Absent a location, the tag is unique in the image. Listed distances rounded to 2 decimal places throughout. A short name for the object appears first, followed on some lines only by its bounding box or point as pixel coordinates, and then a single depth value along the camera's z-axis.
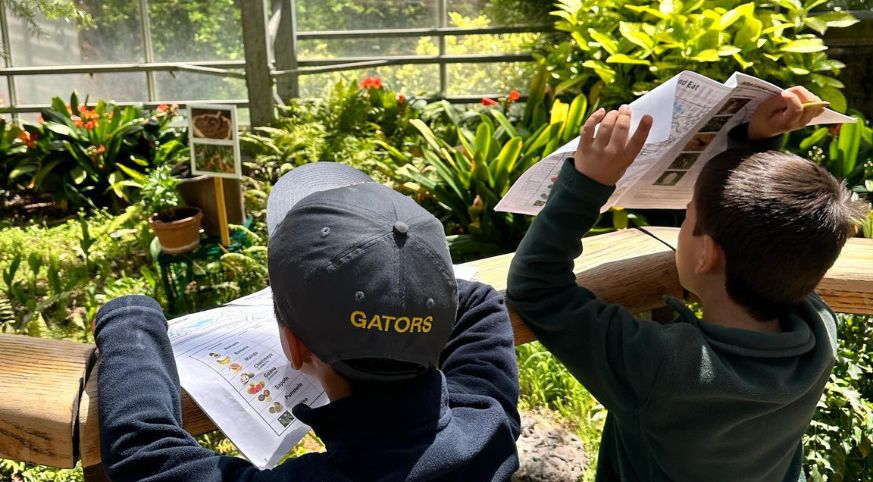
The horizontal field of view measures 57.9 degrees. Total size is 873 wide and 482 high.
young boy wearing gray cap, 0.94
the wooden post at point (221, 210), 4.34
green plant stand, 4.39
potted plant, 4.26
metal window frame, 7.92
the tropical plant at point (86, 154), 6.48
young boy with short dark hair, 1.21
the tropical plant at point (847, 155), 4.41
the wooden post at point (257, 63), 6.53
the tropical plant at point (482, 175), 4.39
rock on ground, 2.75
